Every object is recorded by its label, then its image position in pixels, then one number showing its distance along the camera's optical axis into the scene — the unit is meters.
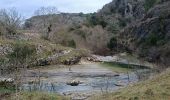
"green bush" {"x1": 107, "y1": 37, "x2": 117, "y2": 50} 51.06
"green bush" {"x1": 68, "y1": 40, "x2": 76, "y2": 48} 48.28
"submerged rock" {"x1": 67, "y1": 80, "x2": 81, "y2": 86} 22.45
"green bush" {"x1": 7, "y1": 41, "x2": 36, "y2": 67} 28.79
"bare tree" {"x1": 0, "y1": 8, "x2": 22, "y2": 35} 43.90
